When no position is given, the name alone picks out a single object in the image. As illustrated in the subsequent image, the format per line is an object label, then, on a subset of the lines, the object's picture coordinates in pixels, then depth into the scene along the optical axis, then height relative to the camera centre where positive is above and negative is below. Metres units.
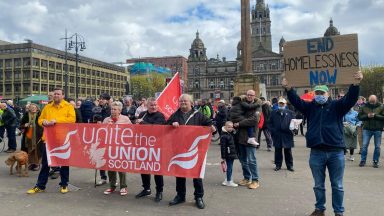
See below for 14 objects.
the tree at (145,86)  107.88 +8.54
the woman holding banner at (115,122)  7.53 -0.13
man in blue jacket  5.64 -0.41
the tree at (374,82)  76.81 +6.23
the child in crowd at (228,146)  8.02 -0.66
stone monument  28.55 +4.30
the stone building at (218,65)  141.50 +18.65
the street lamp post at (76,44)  32.22 +6.09
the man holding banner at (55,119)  7.62 -0.06
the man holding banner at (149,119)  7.35 -0.07
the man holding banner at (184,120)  6.76 -0.09
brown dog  9.20 -1.07
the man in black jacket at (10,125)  14.18 -0.31
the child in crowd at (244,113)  8.09 +0.03
